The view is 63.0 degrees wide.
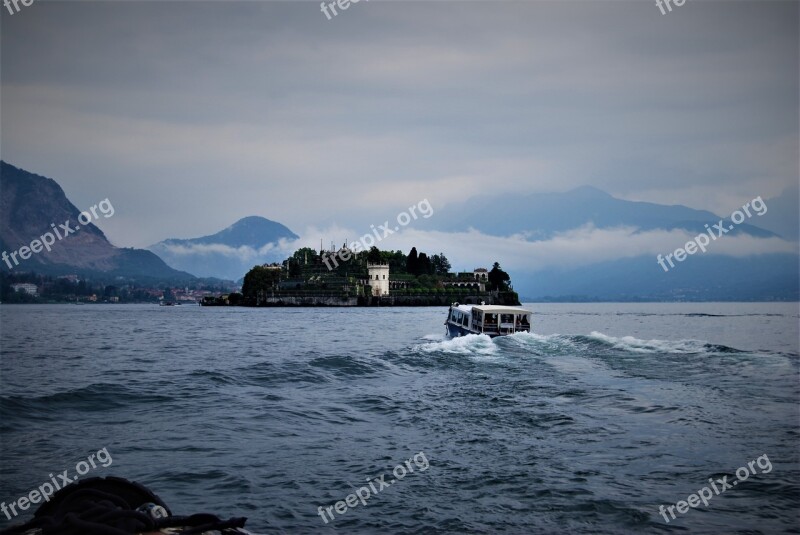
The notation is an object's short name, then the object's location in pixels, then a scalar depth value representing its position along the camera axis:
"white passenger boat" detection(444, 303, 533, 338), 50.94
